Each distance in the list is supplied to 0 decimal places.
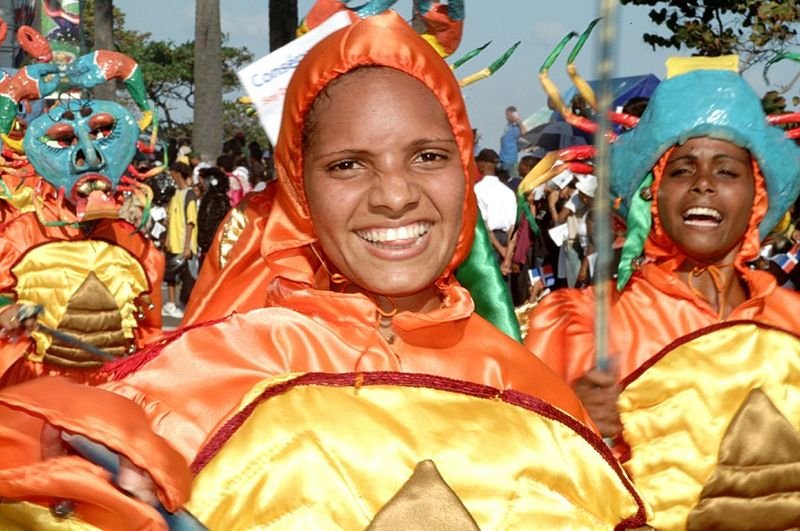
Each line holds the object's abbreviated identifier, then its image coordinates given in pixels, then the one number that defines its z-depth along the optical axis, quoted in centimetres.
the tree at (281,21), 1111
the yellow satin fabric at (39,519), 203
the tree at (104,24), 1827
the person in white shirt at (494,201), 1167
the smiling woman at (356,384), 214
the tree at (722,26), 994
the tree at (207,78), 1719
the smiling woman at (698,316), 372
